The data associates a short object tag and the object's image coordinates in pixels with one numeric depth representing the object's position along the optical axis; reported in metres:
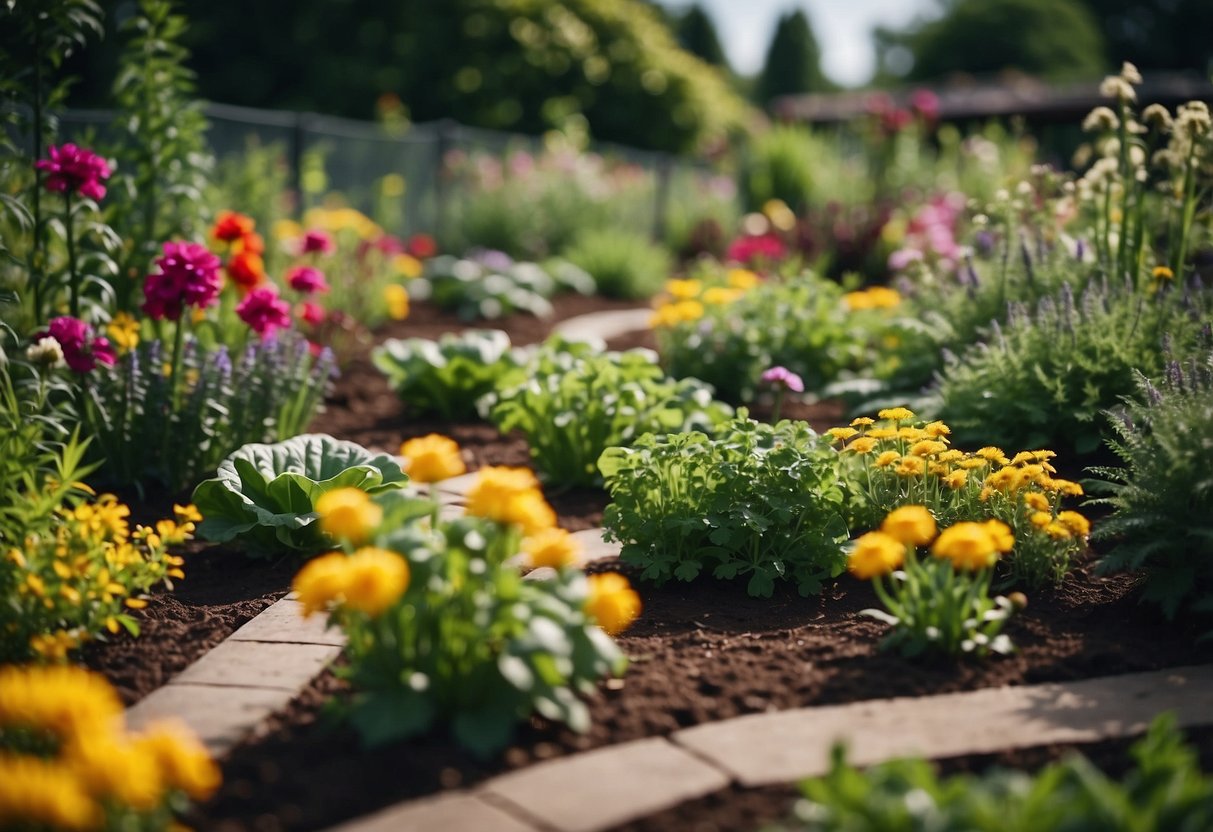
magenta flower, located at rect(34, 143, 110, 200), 4.08
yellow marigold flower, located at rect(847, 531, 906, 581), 2.64
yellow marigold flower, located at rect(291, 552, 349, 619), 2.22
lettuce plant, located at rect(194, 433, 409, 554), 3.71
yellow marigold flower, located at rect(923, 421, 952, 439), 3.61
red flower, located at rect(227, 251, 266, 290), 4.70
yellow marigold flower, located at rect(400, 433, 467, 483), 2.49
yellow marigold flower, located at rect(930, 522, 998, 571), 2.69
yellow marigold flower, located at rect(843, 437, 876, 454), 3.53
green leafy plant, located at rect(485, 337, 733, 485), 4.66
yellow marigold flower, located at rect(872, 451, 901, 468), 3.48
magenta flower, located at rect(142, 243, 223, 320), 4.10
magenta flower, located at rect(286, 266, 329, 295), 5.11
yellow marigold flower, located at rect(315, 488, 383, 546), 2.34
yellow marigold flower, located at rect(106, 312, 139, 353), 4.27
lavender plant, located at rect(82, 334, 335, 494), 4.34
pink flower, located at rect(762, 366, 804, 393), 4.62
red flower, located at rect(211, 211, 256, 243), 4.71
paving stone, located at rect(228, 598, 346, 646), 3.12
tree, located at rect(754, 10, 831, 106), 46.30
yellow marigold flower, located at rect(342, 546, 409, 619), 2.17
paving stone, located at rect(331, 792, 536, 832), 2.12
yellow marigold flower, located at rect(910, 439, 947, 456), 3.48
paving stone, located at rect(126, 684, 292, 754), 2.54
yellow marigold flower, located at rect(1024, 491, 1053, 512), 3.22
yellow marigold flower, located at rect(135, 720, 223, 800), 1.96
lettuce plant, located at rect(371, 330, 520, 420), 5.73
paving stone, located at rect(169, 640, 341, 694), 2.84
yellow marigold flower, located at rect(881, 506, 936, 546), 2.70
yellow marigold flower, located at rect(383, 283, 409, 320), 7.41
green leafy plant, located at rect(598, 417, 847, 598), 3.60
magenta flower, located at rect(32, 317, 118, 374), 3.92
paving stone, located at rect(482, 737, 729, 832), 2.19
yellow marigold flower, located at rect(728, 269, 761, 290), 6.73
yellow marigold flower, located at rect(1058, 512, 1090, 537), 3.12
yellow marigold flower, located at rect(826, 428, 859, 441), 3.73
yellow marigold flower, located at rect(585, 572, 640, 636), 2.43
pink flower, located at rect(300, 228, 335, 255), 5.68
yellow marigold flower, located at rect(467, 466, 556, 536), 2.38
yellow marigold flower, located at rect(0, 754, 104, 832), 1.82
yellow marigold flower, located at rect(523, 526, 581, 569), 2.47
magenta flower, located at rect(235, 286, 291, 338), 4.47
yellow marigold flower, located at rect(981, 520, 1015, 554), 2.83
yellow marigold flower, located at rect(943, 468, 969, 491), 3.40
